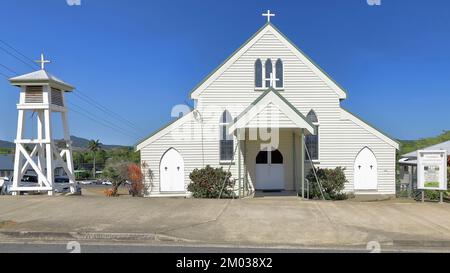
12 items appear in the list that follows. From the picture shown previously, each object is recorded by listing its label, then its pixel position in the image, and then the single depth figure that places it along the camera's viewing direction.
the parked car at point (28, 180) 25.97
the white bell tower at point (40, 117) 17.86
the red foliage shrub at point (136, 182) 22.69
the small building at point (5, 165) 78.12
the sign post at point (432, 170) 15.58
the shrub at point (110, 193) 27.73
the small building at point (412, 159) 22.75
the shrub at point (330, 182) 20.27
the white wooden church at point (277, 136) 22.61
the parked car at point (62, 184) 25.35
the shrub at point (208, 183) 19.95
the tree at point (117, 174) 29.48
